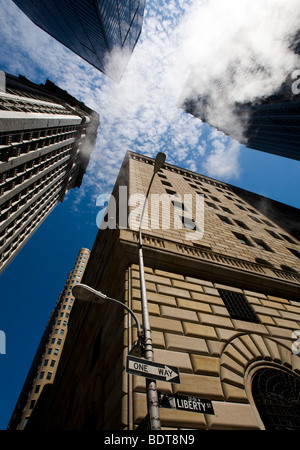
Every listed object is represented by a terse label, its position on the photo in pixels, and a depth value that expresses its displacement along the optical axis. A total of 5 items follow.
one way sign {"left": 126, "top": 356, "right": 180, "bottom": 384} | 3.85
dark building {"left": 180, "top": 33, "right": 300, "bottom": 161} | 60.50
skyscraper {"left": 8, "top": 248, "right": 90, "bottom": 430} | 61.44
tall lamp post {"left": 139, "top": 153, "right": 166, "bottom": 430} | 3.50
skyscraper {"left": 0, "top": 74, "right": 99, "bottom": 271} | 30.33
